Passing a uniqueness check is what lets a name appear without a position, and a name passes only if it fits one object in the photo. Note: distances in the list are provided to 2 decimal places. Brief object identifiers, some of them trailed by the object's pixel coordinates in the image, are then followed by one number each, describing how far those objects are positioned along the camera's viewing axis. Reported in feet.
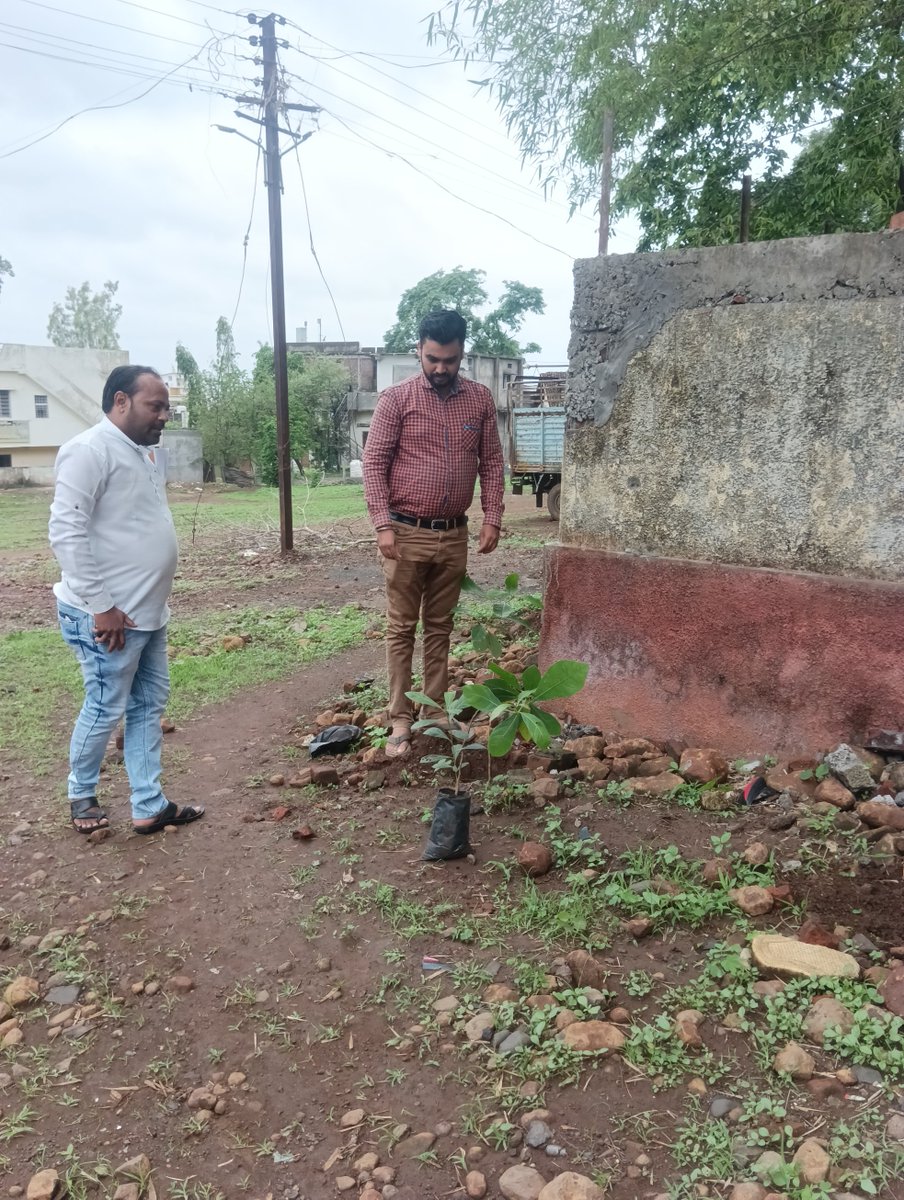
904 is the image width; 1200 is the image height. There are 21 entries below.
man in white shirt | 10.21
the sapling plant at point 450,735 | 10.55
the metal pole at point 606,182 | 16.39
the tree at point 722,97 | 18.86
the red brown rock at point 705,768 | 11.17
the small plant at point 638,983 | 7.57
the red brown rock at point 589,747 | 12.15
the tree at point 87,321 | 175.83
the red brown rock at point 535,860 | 9.50
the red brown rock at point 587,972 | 7.70
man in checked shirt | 12.31
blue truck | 45.96
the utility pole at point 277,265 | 35.47
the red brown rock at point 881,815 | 9.64
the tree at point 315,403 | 103.96
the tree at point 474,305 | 137.59
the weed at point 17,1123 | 6.82
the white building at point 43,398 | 110.93
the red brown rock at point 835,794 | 10.21
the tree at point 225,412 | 103.04
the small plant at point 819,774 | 10.76
